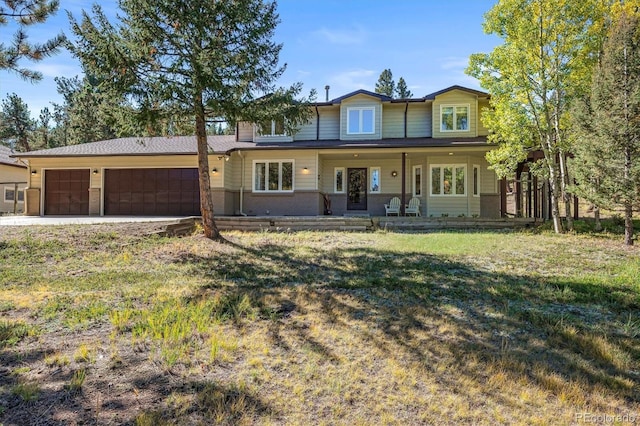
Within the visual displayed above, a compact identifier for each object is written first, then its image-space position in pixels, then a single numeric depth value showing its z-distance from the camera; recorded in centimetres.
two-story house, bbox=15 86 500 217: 1513
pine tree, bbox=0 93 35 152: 3106
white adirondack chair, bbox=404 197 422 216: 1498
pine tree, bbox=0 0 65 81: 606
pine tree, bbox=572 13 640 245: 916
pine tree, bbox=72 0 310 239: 762
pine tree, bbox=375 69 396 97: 3887
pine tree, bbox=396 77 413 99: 3891
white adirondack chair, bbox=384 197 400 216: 1535
